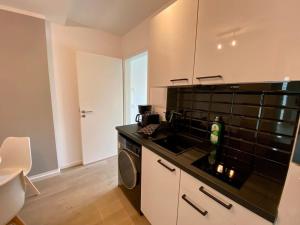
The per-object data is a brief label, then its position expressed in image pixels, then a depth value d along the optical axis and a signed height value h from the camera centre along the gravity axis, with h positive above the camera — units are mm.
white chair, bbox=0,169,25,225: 912 -751
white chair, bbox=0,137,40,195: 1554 -703
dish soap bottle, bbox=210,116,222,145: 1143 -300
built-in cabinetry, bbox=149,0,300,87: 606 +294
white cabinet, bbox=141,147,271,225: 707 -669
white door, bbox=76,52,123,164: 2340 -216
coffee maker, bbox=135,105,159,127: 1744 -307
